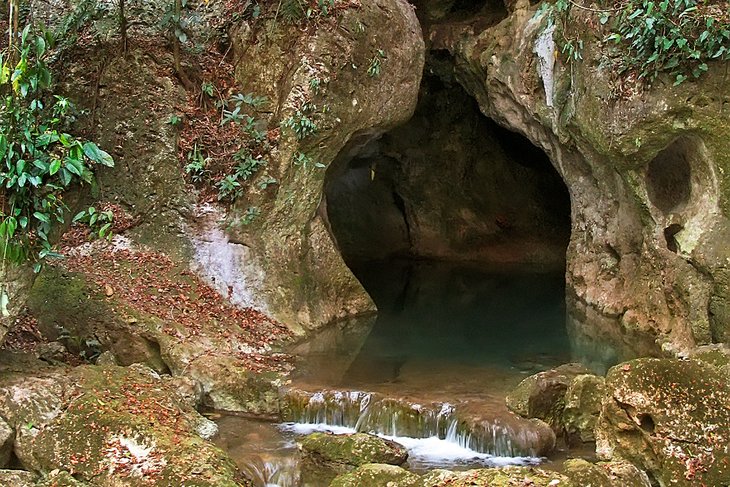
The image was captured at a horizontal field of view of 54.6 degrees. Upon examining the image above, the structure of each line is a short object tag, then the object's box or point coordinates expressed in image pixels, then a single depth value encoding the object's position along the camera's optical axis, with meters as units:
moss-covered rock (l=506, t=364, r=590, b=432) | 8.16
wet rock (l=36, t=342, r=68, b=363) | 8.31
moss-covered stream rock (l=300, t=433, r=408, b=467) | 7.01
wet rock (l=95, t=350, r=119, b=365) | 8.94
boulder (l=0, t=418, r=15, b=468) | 6.65
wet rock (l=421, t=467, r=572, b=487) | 5.72
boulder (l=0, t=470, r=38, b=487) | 6.09
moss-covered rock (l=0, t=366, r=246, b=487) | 6.29
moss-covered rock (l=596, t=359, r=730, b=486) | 6.36
